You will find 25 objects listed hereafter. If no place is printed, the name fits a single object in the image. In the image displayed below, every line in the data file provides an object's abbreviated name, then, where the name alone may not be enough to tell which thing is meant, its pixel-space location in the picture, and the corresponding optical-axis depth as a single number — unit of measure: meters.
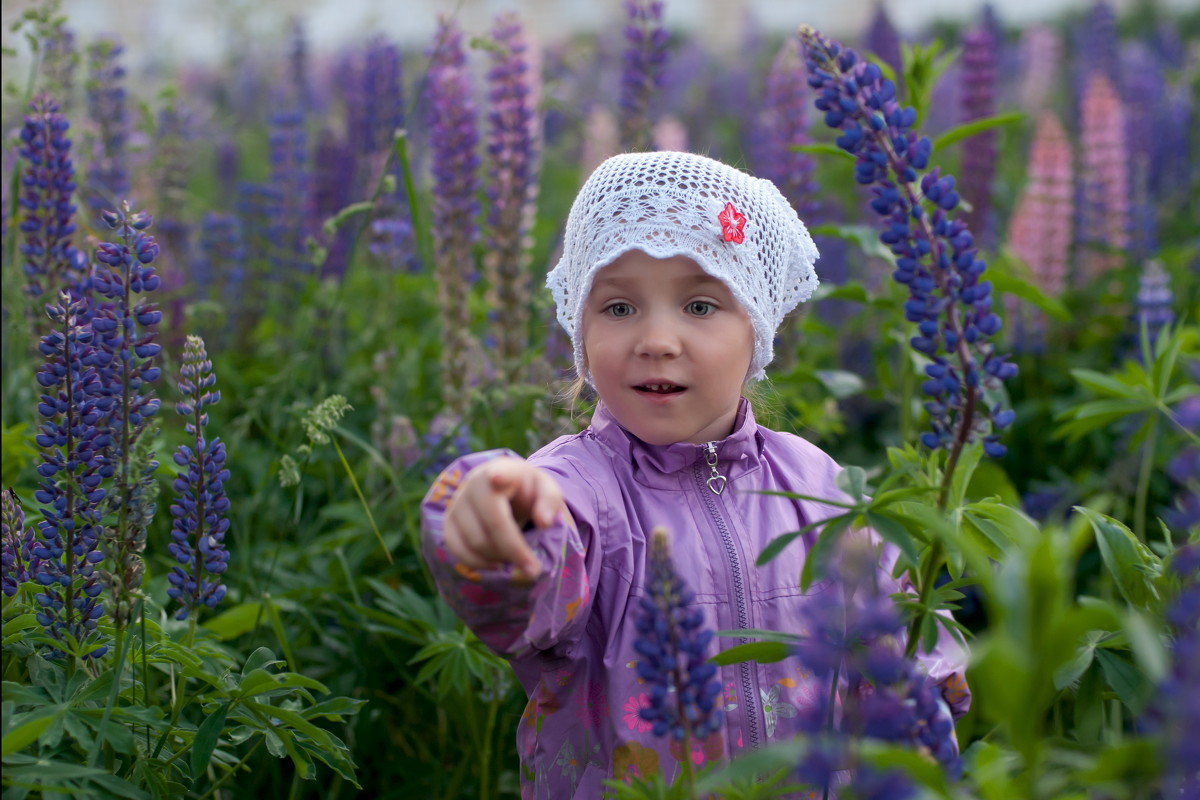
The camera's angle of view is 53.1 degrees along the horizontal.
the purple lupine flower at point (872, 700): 1.12
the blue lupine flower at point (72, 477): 1.96
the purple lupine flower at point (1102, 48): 6.86
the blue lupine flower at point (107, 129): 3.96
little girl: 1.97
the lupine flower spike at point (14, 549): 1.98
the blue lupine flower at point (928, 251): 1.65
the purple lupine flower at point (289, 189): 4.92
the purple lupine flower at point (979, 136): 4.82
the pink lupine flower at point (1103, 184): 5.21
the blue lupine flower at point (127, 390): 1.94
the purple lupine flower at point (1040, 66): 9.38
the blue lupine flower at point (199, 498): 2.05
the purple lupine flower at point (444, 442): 2.82
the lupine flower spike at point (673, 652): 1.42
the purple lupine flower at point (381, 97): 4.95
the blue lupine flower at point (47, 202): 2.75
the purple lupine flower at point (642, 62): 4.12
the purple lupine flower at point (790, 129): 3.91
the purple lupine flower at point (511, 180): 3.70
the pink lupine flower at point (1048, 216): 4.97
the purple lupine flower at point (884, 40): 5.71
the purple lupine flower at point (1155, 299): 3.90
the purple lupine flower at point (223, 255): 4.71
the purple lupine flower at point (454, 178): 3.70
